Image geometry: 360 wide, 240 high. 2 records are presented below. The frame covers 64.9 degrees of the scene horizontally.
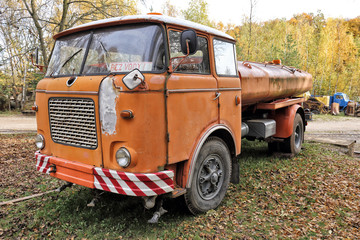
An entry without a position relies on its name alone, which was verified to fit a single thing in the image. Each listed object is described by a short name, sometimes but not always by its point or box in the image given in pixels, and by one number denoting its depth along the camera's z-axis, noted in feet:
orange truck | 9.95
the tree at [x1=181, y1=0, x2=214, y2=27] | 87.30
